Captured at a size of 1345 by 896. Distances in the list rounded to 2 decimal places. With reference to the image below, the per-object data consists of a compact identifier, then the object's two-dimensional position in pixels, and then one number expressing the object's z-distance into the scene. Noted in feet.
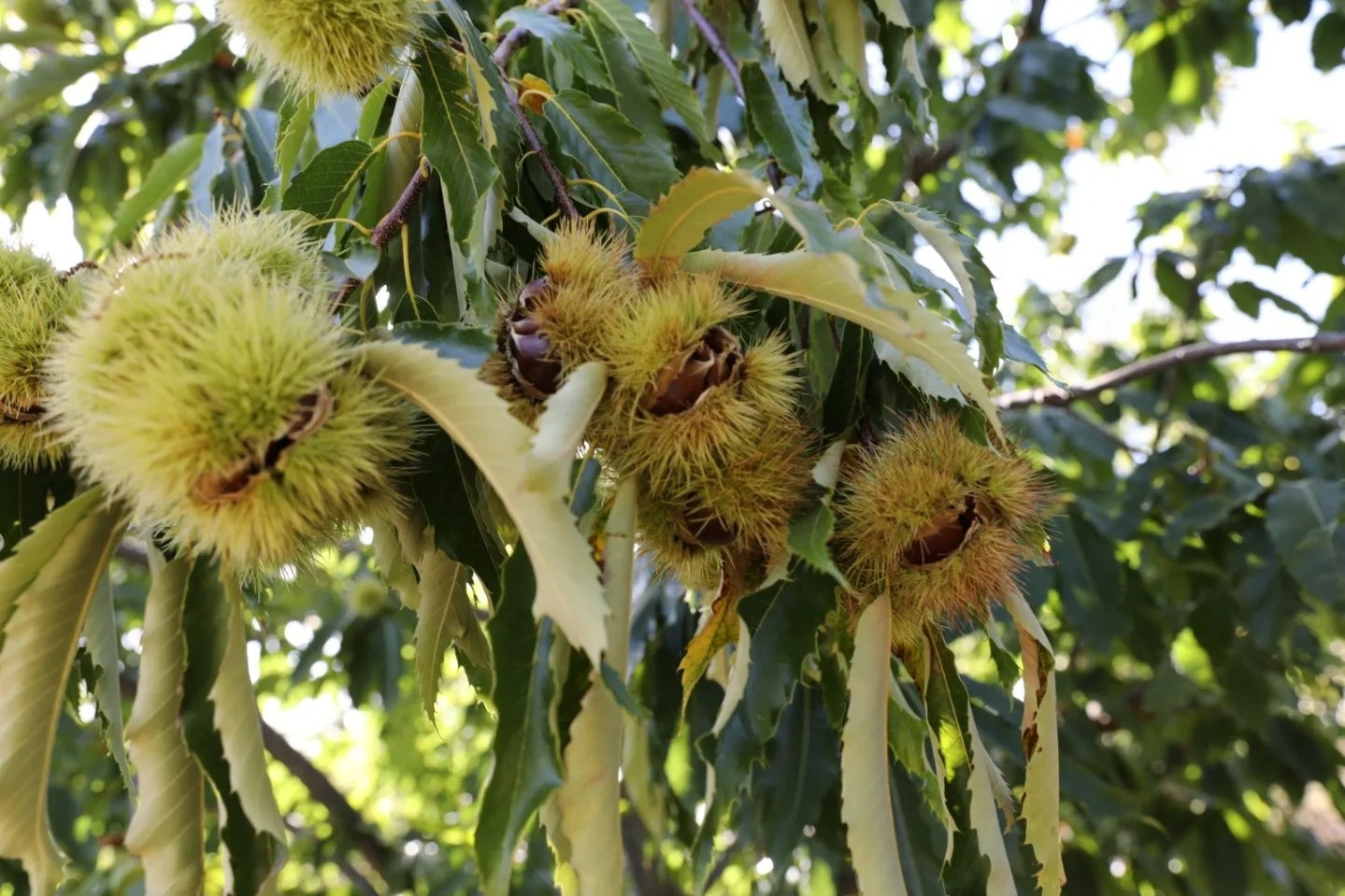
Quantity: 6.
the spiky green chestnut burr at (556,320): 1.91
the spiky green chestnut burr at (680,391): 1.87
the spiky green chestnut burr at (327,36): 2.07
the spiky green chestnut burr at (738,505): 1.91
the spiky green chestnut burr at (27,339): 1.93
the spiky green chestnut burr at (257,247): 1.87
